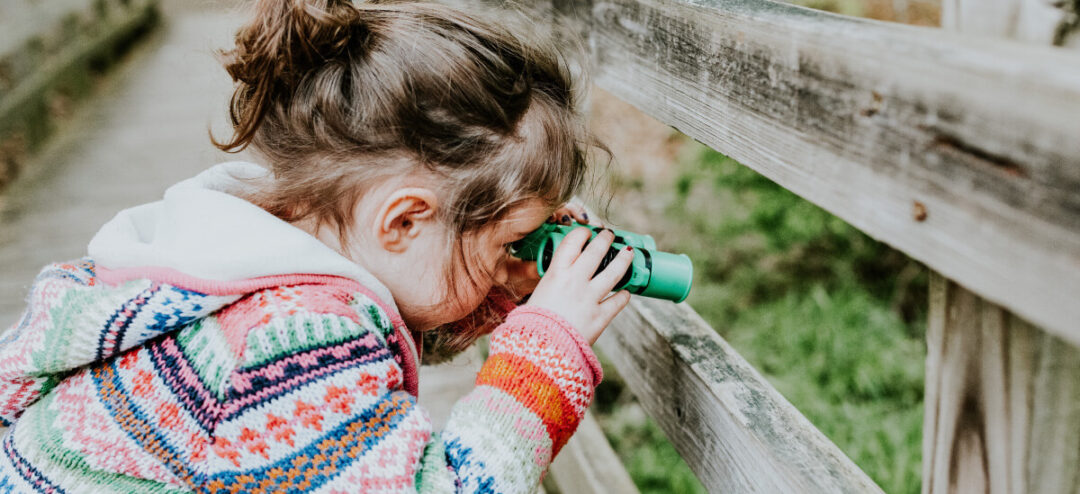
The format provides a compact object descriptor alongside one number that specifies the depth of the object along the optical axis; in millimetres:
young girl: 1055
